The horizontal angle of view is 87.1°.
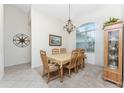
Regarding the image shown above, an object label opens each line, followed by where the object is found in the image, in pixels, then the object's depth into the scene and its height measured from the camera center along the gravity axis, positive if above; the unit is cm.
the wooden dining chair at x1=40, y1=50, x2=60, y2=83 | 192 -63
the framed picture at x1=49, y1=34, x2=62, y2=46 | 359 +30
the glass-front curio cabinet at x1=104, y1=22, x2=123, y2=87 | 166 -22
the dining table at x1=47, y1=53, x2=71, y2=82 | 192 -46
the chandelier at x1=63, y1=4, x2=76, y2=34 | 260 +74
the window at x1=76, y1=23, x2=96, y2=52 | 355 +52
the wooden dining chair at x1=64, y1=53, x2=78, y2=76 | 216 -55
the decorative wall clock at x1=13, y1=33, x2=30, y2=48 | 343 +28
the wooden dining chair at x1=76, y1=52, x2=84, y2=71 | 258 -60
